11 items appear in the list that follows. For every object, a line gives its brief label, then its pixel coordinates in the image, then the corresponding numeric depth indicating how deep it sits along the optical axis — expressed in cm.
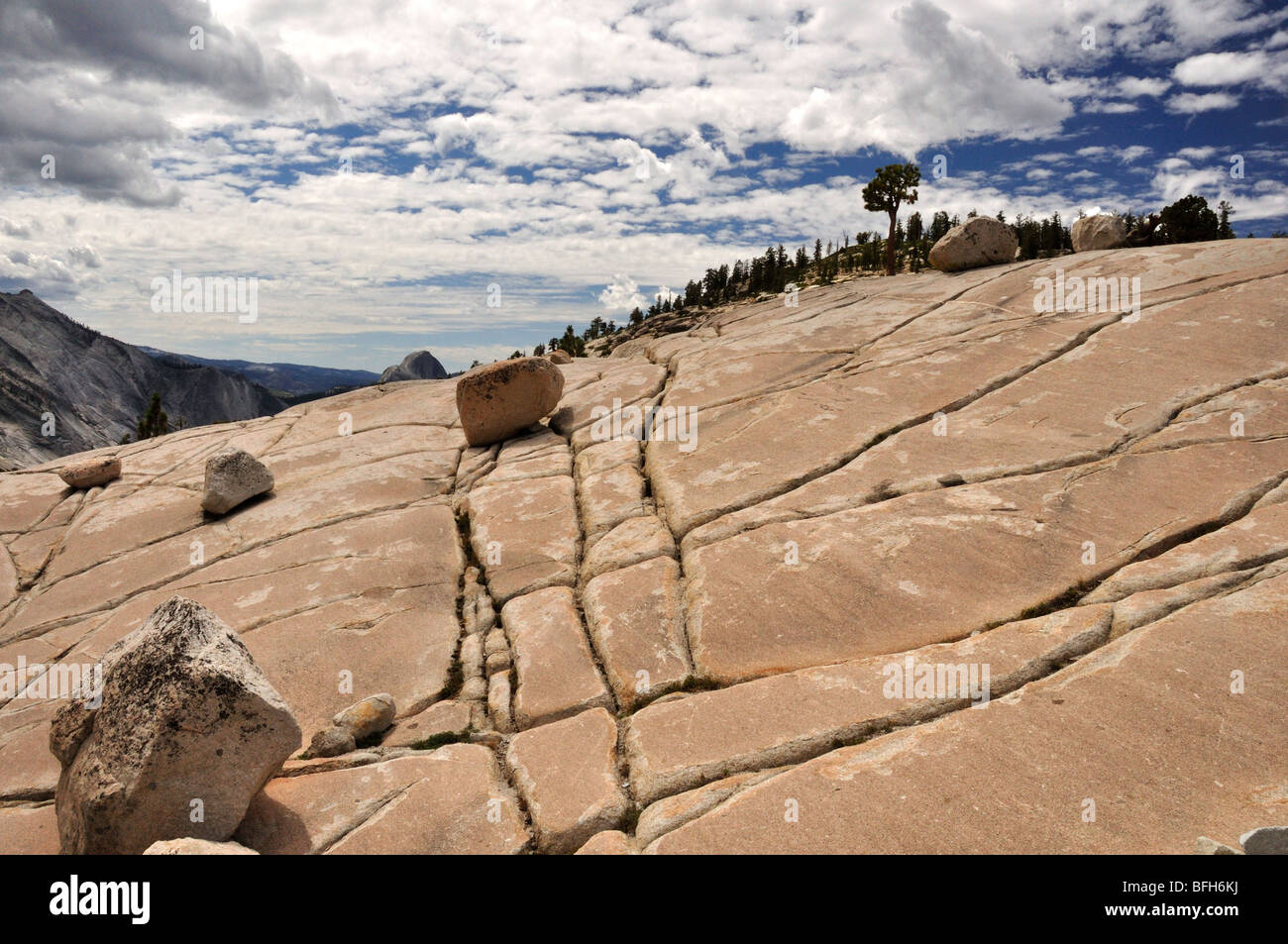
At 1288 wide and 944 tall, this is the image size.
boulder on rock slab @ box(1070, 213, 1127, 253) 2561
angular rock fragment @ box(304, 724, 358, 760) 712
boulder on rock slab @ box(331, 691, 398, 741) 739
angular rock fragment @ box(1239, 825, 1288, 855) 407
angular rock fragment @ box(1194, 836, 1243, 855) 423
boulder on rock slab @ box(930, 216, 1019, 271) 2106
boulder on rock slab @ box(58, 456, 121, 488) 1518
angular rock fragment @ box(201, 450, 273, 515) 1316
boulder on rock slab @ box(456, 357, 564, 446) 1523
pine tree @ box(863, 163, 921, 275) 2956
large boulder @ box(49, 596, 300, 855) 548
